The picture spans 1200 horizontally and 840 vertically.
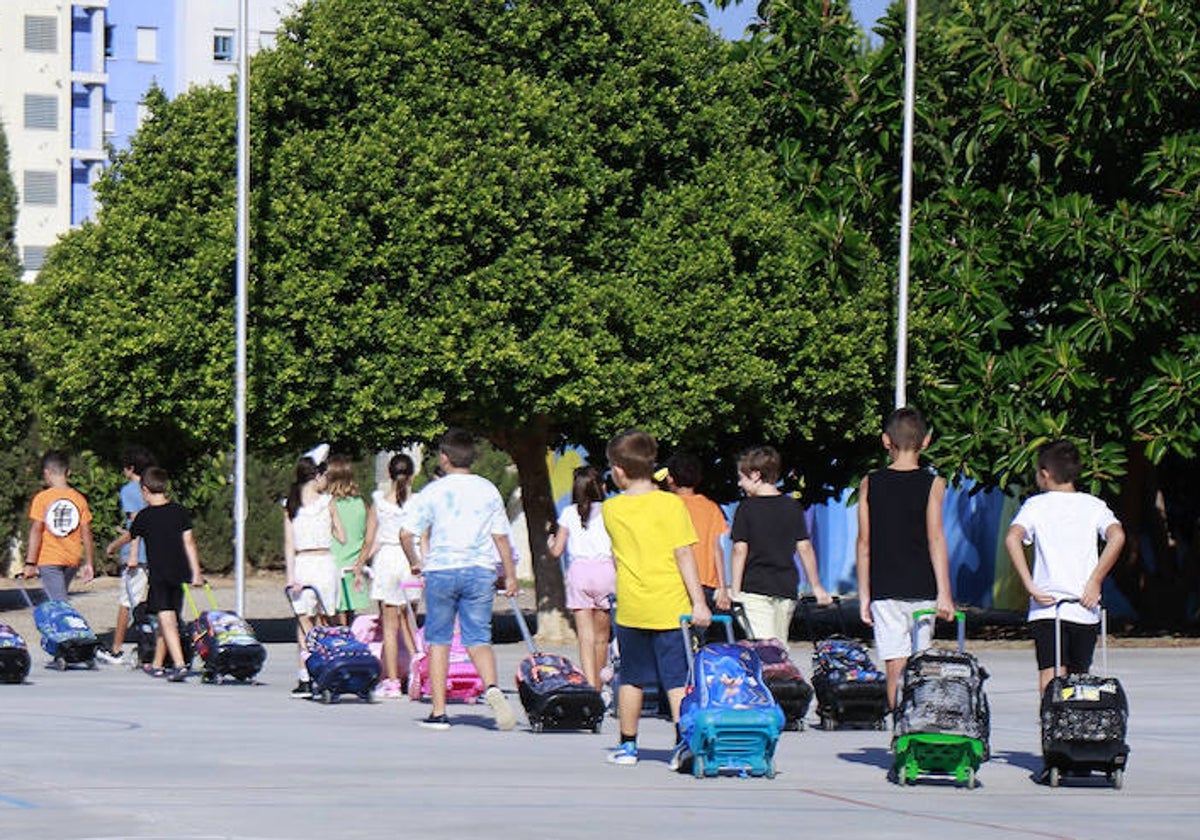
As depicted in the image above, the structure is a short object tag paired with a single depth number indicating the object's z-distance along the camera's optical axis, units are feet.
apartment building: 285.64
